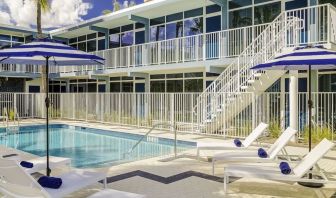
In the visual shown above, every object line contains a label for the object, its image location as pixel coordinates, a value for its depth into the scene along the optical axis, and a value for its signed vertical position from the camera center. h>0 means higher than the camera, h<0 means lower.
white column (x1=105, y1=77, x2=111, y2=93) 23.97 +0.87
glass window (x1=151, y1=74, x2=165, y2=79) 20.19 +1.29
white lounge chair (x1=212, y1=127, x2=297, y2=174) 7.10 -1.33
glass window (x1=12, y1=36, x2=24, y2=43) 27.73 +5.00
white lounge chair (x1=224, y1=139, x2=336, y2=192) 5.56 -1.31
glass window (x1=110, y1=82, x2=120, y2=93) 23.36 +0.72
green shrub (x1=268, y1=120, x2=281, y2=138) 12.40 -1.23
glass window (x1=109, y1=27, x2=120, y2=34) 23.31 +4.79
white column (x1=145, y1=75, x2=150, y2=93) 20.84 +0.82
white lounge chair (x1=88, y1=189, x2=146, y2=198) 4.66 -1.41
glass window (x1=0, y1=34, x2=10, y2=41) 26.92 +4.96
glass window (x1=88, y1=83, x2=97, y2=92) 25.33 +0.77
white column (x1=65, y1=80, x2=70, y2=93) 27.81 +0.93
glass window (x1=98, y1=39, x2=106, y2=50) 24.42 +3.97
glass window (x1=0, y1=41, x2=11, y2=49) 26.71 +4.37
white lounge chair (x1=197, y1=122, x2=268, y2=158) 8.34 -1.25
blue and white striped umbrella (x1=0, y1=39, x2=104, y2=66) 5.61 +0.82
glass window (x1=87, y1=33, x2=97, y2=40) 25.41 +4.80
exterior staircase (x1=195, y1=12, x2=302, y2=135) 12.19 +0.64
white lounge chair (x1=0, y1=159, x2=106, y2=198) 4.33 -1.18
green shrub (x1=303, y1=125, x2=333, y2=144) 11.10 -1.27
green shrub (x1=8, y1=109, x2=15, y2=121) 19.58 -1.09
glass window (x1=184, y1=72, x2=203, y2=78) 18.09 +1.25
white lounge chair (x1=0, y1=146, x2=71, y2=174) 6.75 -1.43
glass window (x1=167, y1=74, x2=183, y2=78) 19.12 +1.27
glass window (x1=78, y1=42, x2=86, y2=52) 26.49 +4.21
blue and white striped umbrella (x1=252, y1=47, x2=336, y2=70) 5.99 +0.74
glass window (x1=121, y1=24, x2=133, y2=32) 22.26 +4.77
